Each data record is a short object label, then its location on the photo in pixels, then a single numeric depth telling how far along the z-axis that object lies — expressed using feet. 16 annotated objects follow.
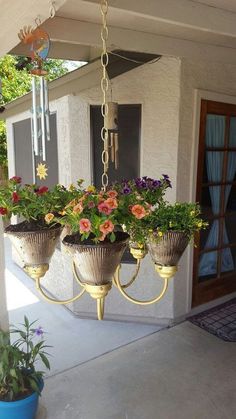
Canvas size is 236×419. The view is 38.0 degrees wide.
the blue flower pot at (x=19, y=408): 7.09
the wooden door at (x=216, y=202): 11.70
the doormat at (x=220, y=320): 11.44
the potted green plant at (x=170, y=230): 3.66
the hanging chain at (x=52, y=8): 4.38
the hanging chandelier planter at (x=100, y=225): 3.35
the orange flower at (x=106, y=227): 3.21
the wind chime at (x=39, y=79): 4.35
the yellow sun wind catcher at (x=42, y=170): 4.09
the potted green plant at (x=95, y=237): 3.27
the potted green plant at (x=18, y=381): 7.14
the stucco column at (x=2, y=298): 7.68
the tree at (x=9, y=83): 23.89
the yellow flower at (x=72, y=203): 3.58
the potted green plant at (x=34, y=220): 3.61
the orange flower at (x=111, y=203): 3.31
